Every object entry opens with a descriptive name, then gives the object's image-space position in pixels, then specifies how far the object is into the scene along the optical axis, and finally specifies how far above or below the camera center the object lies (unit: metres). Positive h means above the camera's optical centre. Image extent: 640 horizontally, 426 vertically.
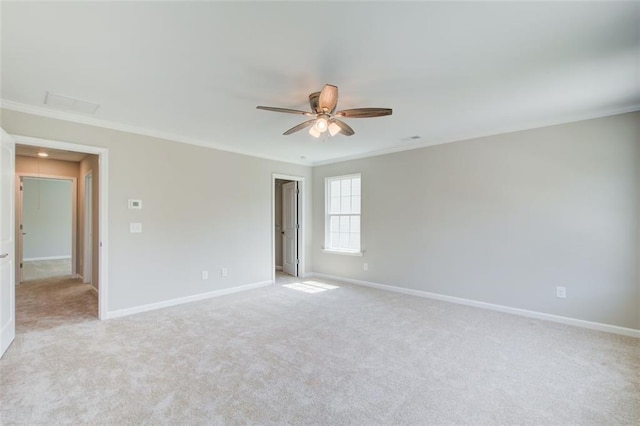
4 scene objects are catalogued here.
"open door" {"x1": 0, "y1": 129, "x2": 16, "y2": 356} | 2.76 -0.26
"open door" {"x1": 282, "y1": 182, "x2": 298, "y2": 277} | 6.46 -0.34
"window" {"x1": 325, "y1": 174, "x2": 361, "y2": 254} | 5.82 -0.03
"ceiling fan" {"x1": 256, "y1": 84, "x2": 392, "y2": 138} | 2.45 +0.89
